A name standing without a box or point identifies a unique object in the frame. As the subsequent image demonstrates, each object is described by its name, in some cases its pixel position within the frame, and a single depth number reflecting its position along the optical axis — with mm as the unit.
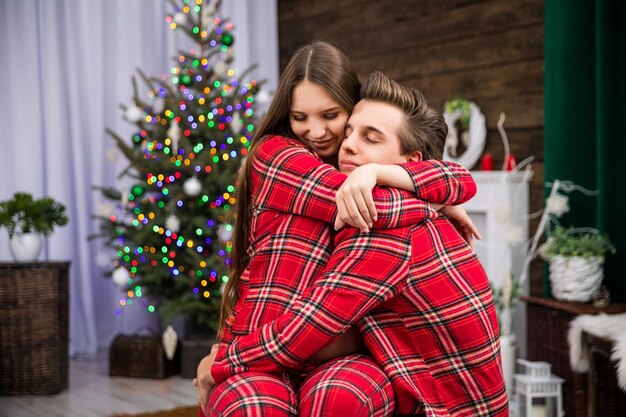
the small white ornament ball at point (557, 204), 3311
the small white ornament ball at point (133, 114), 4121
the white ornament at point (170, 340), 4098
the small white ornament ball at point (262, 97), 4273
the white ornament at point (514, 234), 3428
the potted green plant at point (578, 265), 3205
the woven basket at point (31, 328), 3736
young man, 1394
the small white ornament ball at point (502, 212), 3412
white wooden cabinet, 3830
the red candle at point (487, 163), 4016
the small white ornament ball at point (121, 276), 4062
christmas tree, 4051
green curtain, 3344
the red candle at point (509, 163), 3844
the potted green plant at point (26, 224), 3822
